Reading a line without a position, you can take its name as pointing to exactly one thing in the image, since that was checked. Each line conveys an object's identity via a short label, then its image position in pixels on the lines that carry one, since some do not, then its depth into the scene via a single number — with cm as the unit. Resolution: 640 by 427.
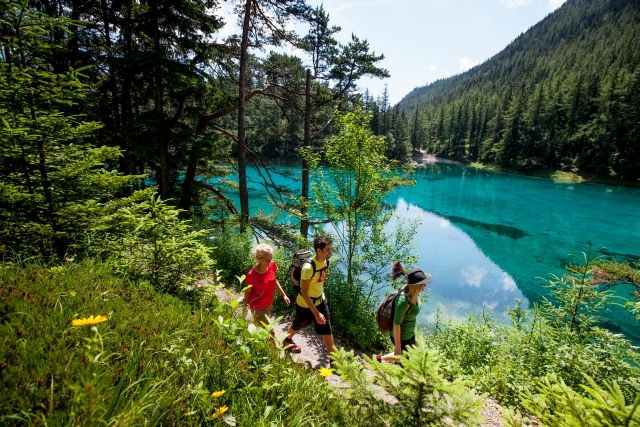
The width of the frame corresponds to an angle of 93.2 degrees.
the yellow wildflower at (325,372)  200
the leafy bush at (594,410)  128
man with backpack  432
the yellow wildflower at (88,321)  132
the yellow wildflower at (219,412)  153
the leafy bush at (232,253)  836
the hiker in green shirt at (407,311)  396
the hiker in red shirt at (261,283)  441
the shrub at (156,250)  327
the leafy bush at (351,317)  659
